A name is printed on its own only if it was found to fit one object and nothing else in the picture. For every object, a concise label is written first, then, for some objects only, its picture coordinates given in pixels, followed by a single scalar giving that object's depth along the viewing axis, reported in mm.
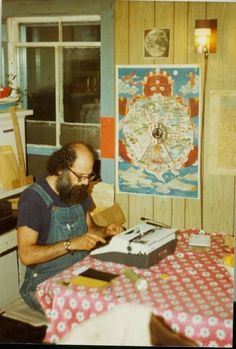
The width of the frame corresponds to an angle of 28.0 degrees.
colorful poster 3545
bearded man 2812
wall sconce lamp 3350
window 3533
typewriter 2549
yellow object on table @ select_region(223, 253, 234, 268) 2602
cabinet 3424
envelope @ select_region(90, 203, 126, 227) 3402
